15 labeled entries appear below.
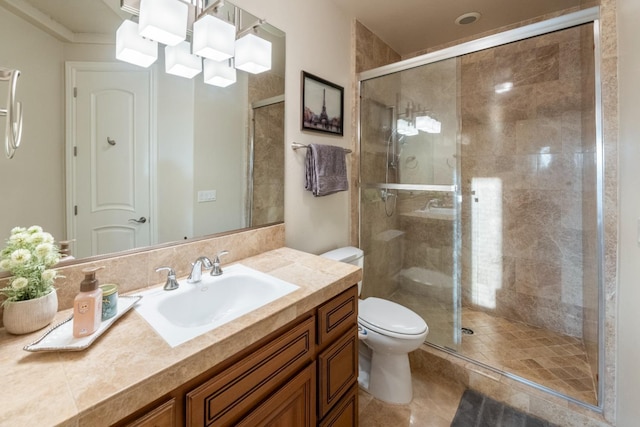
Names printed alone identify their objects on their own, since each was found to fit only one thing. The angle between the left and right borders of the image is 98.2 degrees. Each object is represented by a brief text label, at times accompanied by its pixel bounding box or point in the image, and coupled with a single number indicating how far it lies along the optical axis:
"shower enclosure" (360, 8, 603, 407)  1.99
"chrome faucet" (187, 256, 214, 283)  1.11
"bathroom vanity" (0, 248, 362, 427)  0.53
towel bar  1.69
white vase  0.72
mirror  0.85
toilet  1.51
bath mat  1.46
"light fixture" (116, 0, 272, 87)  1.04
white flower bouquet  0.72
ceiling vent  2.08
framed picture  1.77
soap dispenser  0.69
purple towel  1.73
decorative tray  0.64
